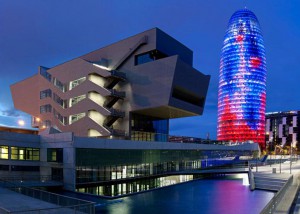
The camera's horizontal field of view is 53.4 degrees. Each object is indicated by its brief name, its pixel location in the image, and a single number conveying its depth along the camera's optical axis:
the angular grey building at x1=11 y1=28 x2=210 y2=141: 58.44
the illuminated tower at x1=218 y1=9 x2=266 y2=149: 196.75
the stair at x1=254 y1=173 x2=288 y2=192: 41.54
